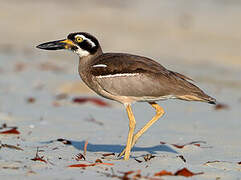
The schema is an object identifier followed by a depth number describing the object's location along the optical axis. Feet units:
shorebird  39.11
